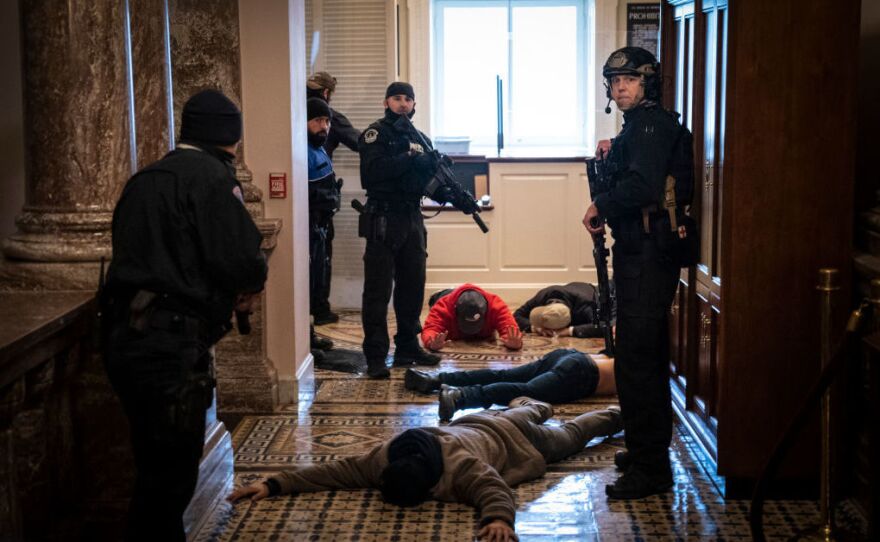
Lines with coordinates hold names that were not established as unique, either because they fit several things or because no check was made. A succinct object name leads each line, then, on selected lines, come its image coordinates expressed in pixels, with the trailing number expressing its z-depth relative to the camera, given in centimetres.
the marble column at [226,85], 553
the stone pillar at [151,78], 392
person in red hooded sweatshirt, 703
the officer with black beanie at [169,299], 306
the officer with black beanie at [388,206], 634
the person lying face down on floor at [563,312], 759
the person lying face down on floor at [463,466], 397
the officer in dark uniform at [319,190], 715
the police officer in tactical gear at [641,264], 408
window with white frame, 956
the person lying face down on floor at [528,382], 545
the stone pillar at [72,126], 361
